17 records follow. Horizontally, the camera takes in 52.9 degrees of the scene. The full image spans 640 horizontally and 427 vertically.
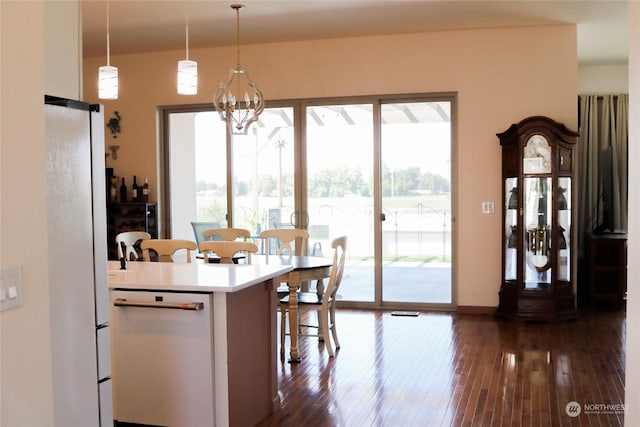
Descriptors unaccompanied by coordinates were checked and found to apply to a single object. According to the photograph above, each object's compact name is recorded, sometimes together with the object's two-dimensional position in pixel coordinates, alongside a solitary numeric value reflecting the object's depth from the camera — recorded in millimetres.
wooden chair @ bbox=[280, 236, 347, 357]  5031
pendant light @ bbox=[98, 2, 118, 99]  4688
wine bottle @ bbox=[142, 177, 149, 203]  7699
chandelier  5441
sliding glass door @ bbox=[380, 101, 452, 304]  7078
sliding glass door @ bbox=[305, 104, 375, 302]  7246
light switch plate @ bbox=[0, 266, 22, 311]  1704
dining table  4882
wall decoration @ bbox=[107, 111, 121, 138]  7836
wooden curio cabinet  6395
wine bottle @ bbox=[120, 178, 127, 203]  7800
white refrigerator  1999
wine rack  7691
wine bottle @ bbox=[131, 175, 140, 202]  7734
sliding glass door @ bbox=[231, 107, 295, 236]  7453
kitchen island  3338
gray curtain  8289
